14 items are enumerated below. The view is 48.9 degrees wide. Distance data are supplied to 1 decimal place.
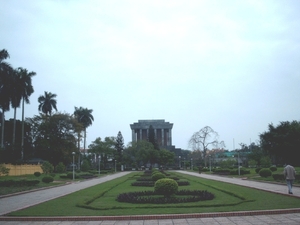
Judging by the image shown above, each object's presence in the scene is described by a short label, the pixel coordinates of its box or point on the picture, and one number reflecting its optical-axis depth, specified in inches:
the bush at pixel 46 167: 1660.9
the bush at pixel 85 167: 2539.4
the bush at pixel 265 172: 1237.5
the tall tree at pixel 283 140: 1661.3
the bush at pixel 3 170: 1307.8
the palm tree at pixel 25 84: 1995.6
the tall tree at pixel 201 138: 2600.9
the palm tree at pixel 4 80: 1854.1
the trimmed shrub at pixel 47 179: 1194.6
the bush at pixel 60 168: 2005.4
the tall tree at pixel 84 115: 3056.1
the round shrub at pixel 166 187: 585.0
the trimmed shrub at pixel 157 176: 986.4
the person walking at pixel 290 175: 629.9
